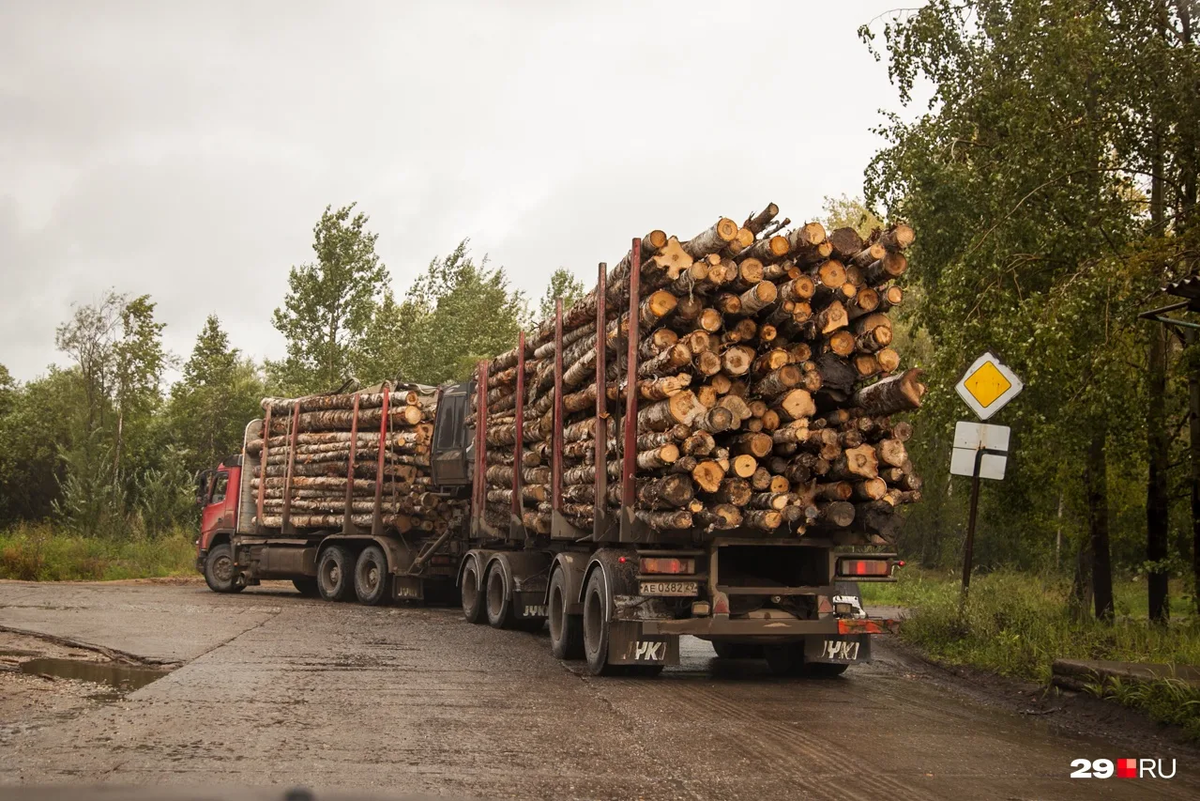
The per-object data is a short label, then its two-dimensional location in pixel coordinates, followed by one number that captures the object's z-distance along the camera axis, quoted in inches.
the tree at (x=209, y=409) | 1631.4
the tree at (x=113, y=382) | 1374.3
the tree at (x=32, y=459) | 1684.3
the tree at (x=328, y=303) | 1444.4
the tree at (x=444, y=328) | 1513.3
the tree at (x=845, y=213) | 1559.3
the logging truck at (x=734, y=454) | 401.1
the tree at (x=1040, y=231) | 480.1
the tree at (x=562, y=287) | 2086.6
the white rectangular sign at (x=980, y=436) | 481.7
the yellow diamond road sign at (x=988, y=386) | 472.7
